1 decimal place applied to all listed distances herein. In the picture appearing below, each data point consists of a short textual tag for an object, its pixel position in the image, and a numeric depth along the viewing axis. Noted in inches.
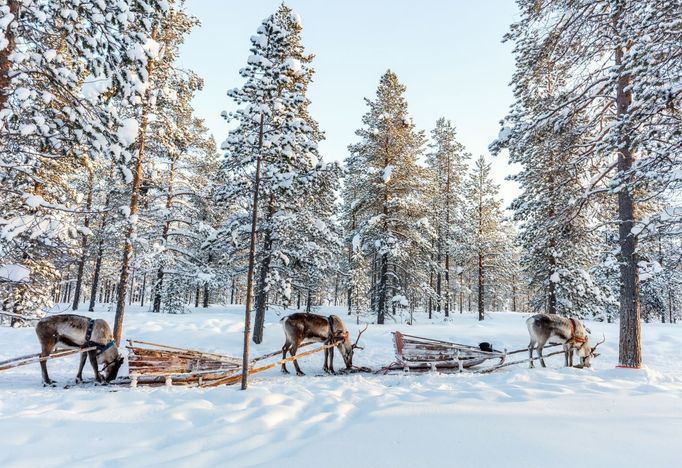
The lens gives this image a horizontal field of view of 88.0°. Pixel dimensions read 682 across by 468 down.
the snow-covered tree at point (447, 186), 1233.5
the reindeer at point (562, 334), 446.0
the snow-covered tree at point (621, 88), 258.8
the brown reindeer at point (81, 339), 364.5
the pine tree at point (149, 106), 510.9
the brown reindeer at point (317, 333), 457.4
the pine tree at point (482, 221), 1176.8
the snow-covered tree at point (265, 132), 344.5
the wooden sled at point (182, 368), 339.3
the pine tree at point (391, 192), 847.7
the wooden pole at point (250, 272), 315.6
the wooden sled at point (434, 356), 437.4
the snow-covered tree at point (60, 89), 241.9
